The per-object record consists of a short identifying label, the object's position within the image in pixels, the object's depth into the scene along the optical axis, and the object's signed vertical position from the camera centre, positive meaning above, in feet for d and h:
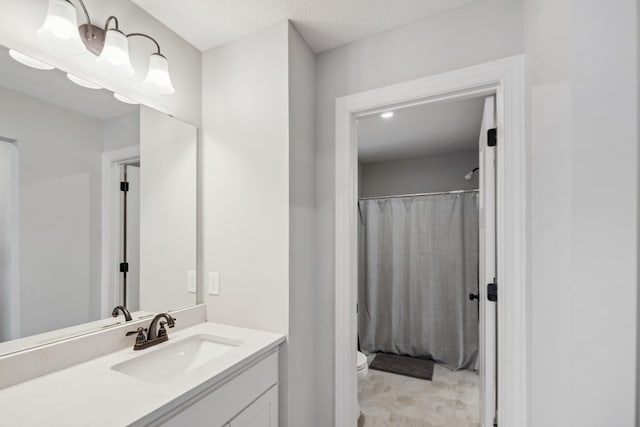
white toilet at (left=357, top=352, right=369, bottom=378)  6.88 -3.74
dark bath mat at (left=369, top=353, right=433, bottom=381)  8.94 -5.04
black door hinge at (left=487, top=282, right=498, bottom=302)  4.32 -1.17
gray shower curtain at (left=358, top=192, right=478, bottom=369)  9.55 -2.23
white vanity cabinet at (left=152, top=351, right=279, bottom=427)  2.87 -2.24
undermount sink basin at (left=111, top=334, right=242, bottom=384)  3.70 -2.05
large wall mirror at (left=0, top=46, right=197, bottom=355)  3.16 +0.10
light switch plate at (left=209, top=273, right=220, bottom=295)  5.10 -1.23
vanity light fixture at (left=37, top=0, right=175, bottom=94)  3.29 +2.29
